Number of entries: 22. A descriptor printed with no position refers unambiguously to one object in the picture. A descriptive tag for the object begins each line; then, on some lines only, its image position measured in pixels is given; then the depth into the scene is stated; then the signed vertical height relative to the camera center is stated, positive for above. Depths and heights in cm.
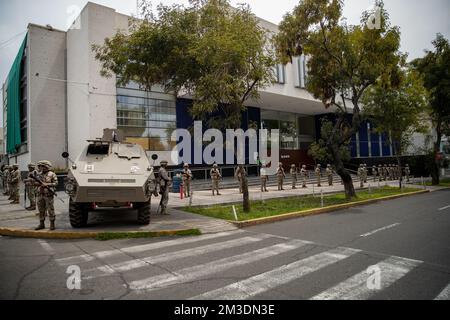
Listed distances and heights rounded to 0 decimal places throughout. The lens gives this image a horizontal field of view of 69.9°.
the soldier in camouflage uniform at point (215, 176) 1805 -54
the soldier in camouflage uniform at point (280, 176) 2103 -73
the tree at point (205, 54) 1019 +380
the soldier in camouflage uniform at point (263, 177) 1989 -73
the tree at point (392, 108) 2180 +374
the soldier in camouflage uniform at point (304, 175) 2321 -78
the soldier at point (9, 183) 1460 -54
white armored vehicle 827 -35
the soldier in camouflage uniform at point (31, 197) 1228 -102
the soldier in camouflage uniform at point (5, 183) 1890 -71
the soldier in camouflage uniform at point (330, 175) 2514 -88
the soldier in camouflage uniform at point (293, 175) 2264 -74
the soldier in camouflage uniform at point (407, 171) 2904 -82
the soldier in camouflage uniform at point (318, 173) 2450 -68
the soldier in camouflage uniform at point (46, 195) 827 -64
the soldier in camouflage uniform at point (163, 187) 1138 -68
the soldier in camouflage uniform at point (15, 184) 1441 -58
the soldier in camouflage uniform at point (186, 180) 1716 -69
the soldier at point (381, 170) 3005 -78
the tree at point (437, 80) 2356 +605
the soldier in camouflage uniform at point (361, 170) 2527 -60
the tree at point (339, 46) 1517 +576
